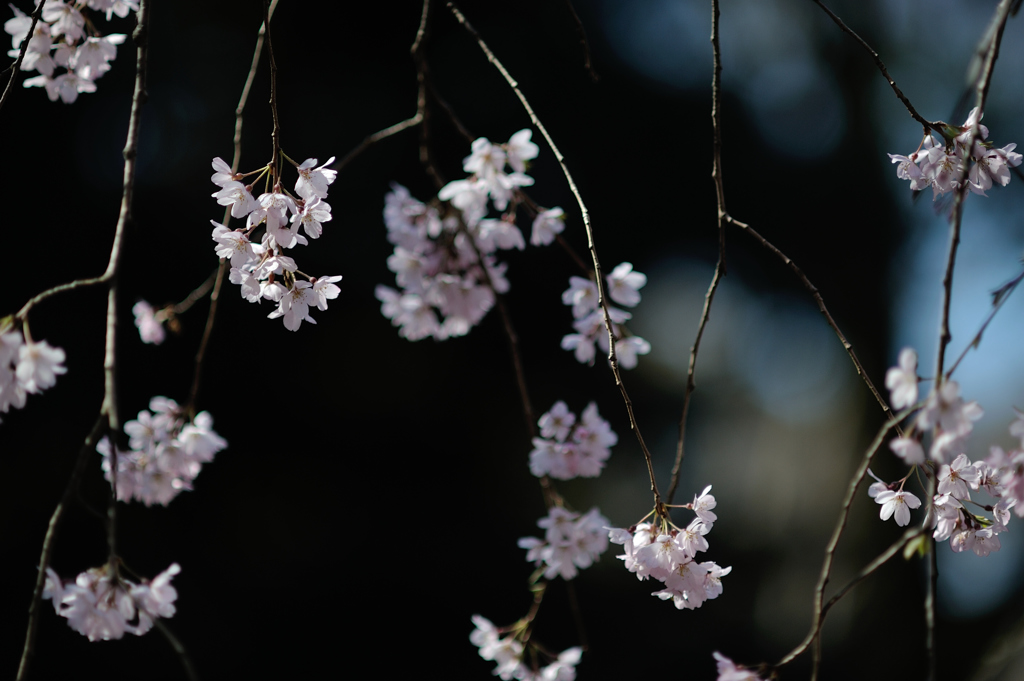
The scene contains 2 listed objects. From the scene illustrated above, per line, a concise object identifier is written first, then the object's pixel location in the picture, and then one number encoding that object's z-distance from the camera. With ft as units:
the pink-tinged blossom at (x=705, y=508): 8.15
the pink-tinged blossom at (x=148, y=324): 9.09
